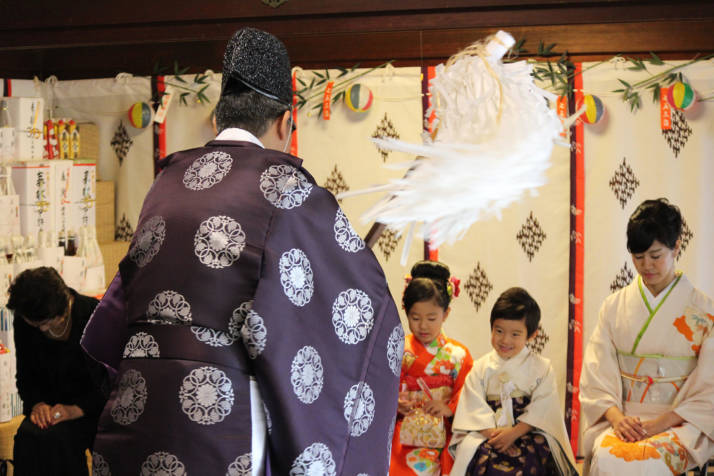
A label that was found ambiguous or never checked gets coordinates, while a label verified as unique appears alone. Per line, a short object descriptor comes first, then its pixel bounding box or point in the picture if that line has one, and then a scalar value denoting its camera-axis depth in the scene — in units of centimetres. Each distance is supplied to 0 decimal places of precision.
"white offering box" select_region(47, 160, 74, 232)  495
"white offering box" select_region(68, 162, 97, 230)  512
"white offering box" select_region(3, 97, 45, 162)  487
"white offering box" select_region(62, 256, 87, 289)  489
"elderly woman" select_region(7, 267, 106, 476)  392
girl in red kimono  397
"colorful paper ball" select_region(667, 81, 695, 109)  475
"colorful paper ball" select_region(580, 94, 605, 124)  490
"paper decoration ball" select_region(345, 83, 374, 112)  511
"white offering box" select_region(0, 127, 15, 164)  480
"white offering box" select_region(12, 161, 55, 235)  480
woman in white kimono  364
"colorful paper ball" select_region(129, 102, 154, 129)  550
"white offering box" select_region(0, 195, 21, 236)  468
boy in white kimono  380
